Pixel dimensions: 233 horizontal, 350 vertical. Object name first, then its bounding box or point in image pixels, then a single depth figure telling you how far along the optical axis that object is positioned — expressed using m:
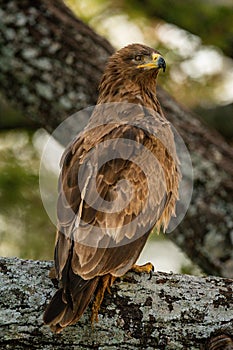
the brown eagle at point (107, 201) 8.42
